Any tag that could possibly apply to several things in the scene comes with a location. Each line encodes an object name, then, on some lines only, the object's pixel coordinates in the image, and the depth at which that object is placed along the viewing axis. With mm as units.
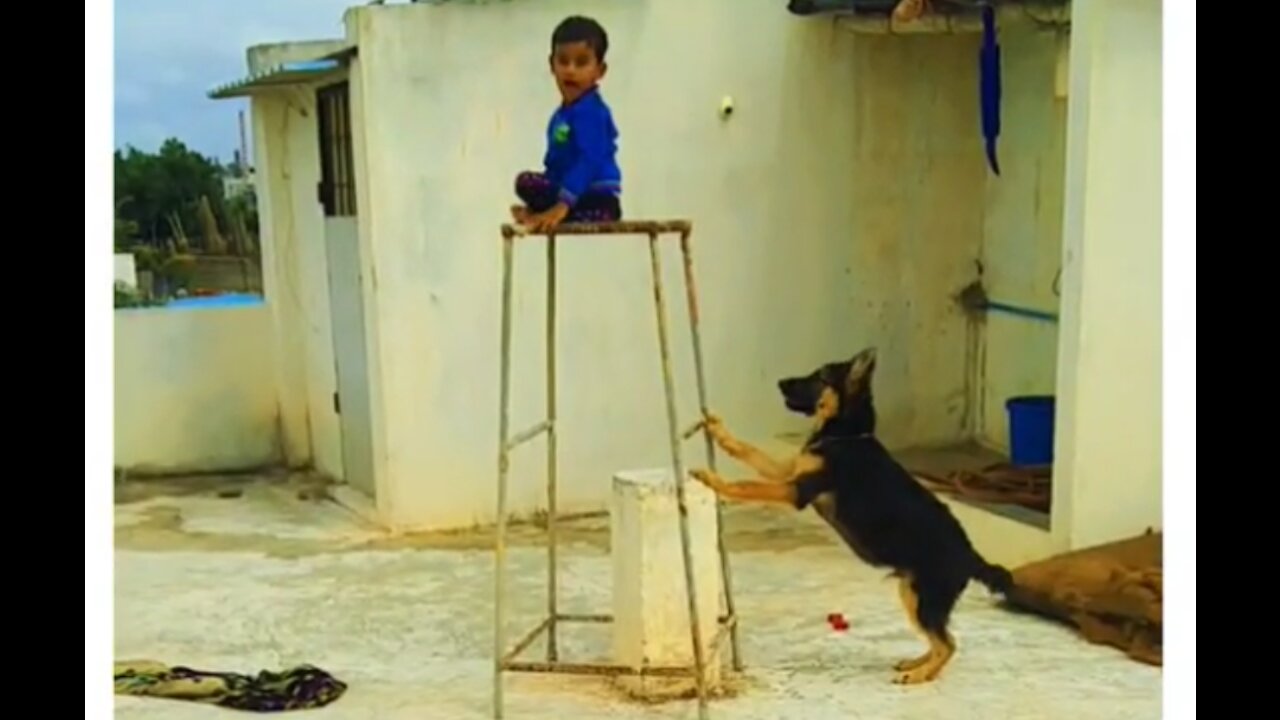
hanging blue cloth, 6039
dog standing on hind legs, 4430
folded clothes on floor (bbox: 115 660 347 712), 4438
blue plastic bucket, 5949
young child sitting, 4340
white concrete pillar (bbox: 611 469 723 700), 4402
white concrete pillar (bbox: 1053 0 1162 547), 5047
